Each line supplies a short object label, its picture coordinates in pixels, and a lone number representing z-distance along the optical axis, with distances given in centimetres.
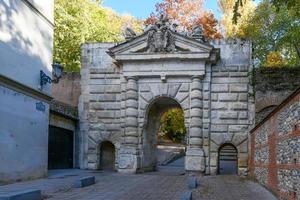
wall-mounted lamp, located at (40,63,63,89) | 1249
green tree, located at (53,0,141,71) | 2331
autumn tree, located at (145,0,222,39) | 2620
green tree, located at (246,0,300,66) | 2247
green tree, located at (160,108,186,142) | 2981
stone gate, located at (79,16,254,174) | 1579
